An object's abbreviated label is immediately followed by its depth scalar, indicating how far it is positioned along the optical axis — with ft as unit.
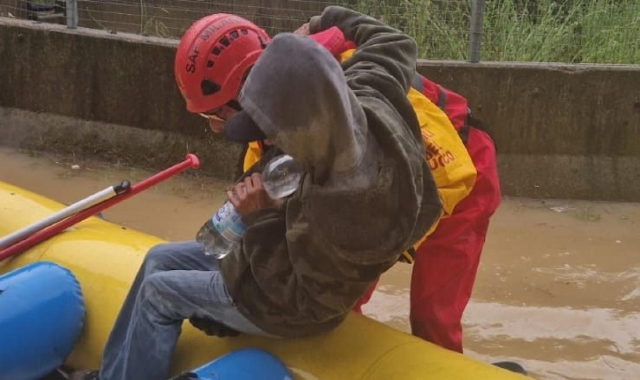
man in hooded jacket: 13.93
